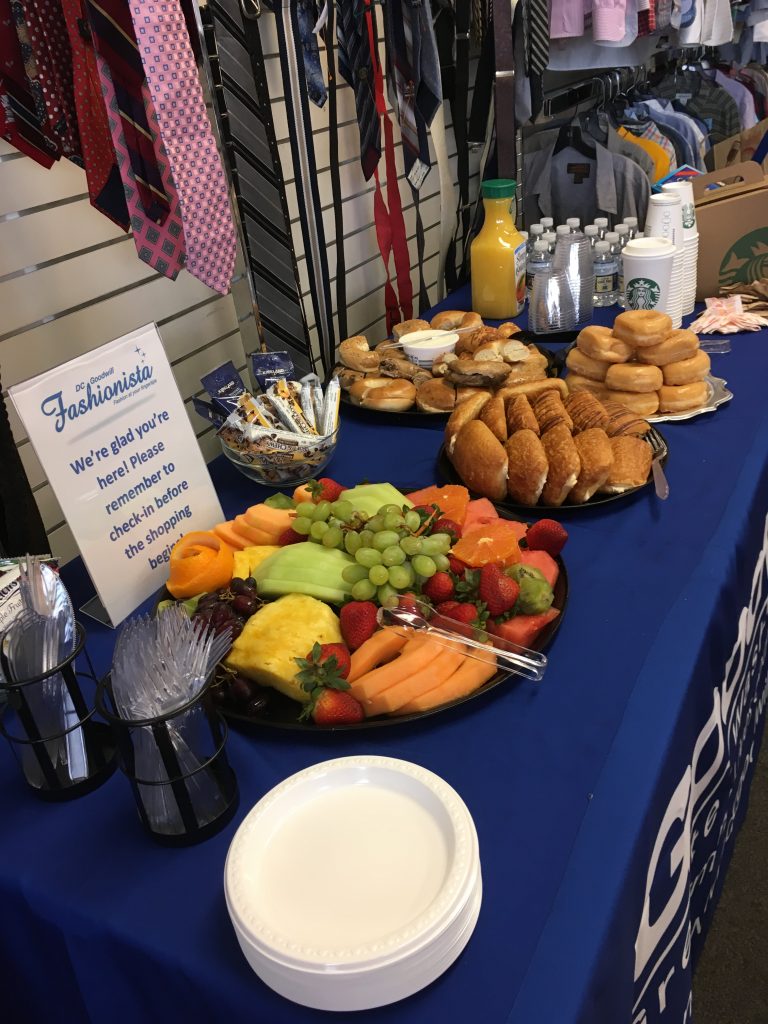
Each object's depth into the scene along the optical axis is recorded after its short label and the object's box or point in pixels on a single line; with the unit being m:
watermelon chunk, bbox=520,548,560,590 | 1.14
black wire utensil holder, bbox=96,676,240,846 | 0.78
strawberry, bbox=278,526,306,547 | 1.25
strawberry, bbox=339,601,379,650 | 1.02
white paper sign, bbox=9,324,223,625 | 1.10
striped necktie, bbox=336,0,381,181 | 1.96
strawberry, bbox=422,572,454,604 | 1.06
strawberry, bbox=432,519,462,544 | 1.15
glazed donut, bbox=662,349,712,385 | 1.63
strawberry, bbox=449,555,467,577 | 1.09
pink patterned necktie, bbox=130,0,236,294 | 1.26
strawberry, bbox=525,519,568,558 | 1.17
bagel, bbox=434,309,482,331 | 2.04
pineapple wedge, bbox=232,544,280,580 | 1.21
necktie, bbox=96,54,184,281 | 1.29
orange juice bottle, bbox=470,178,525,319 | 2.14
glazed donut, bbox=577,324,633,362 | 1.68
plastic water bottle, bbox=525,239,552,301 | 2.28
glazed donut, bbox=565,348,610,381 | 1.71
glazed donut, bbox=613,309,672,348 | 1.61
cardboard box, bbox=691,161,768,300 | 2.10
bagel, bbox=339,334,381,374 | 1.92
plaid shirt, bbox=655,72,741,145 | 4.18
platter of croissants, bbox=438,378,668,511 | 1.35
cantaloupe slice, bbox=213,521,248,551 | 1.28
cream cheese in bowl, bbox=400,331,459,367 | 1.90
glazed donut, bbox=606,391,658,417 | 1.64
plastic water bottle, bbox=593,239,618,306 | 2.19
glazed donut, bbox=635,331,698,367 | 1.62
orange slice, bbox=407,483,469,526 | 1.25
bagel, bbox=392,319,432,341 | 2.05
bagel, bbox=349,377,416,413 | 1.78
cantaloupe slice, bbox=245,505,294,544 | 1.27
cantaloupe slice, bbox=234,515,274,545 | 1.27
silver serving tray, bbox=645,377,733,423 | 1.62
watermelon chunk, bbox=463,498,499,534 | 1.24
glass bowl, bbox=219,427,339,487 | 1.46
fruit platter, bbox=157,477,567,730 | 0.96
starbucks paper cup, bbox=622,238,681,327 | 1.90
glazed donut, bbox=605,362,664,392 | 1.63
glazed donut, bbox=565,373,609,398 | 1.71
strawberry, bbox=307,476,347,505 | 1.26
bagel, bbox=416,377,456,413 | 1.72
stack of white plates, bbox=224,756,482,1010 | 0.65
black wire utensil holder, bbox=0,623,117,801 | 0.86
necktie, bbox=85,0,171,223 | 1.23
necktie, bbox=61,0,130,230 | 1.25
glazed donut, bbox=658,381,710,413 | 1.63
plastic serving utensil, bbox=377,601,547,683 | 1.00
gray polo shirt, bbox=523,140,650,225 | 3.01
